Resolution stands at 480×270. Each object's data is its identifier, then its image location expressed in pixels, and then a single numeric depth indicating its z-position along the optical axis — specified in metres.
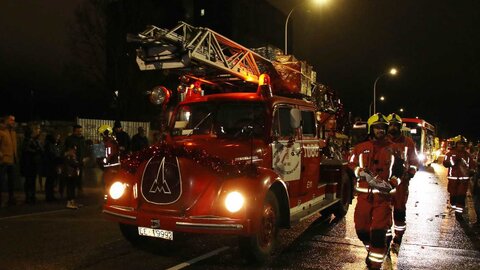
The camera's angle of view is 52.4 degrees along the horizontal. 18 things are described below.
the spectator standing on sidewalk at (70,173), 10.44
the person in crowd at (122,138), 12.76
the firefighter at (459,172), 10.19
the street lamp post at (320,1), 16.55
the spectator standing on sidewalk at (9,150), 10.52
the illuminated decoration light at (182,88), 8.25
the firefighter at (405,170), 6.56
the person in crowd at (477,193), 9.37
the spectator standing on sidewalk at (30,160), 11.14
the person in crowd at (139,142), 13.03
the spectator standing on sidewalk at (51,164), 11.62
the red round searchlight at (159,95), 7.79
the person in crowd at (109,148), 10.54
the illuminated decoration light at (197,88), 8.38
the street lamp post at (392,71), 30.91
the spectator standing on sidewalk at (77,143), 11.14
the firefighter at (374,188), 5.55
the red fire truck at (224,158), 5.87
